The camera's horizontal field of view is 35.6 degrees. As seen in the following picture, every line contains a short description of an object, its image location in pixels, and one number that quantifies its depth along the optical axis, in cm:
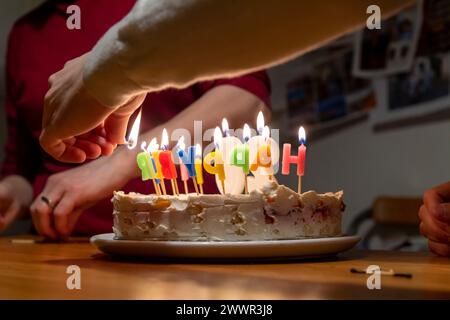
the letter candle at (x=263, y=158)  93
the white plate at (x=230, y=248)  80
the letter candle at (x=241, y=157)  92
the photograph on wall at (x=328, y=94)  232
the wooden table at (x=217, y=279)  59
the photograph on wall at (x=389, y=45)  217
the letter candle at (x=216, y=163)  93
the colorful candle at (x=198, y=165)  93
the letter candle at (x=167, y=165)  94
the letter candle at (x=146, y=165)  95
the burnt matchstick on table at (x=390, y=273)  72
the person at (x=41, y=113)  123
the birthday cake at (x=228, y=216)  85
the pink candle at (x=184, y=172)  95
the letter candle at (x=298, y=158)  93
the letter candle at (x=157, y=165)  94
